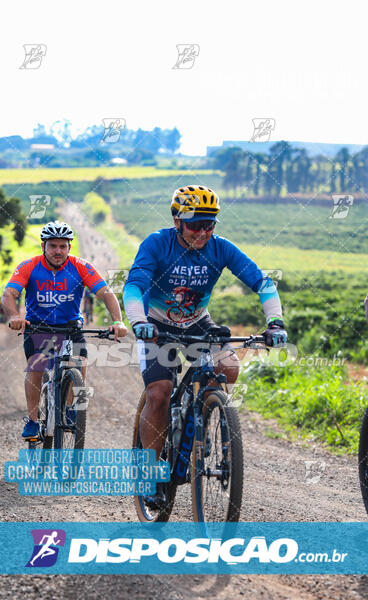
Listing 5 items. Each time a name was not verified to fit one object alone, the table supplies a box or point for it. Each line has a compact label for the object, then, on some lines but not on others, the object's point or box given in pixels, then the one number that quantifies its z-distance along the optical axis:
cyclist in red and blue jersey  7.04
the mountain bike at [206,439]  4.54
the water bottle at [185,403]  5.12
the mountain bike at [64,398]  7.03
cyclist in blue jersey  5.32
